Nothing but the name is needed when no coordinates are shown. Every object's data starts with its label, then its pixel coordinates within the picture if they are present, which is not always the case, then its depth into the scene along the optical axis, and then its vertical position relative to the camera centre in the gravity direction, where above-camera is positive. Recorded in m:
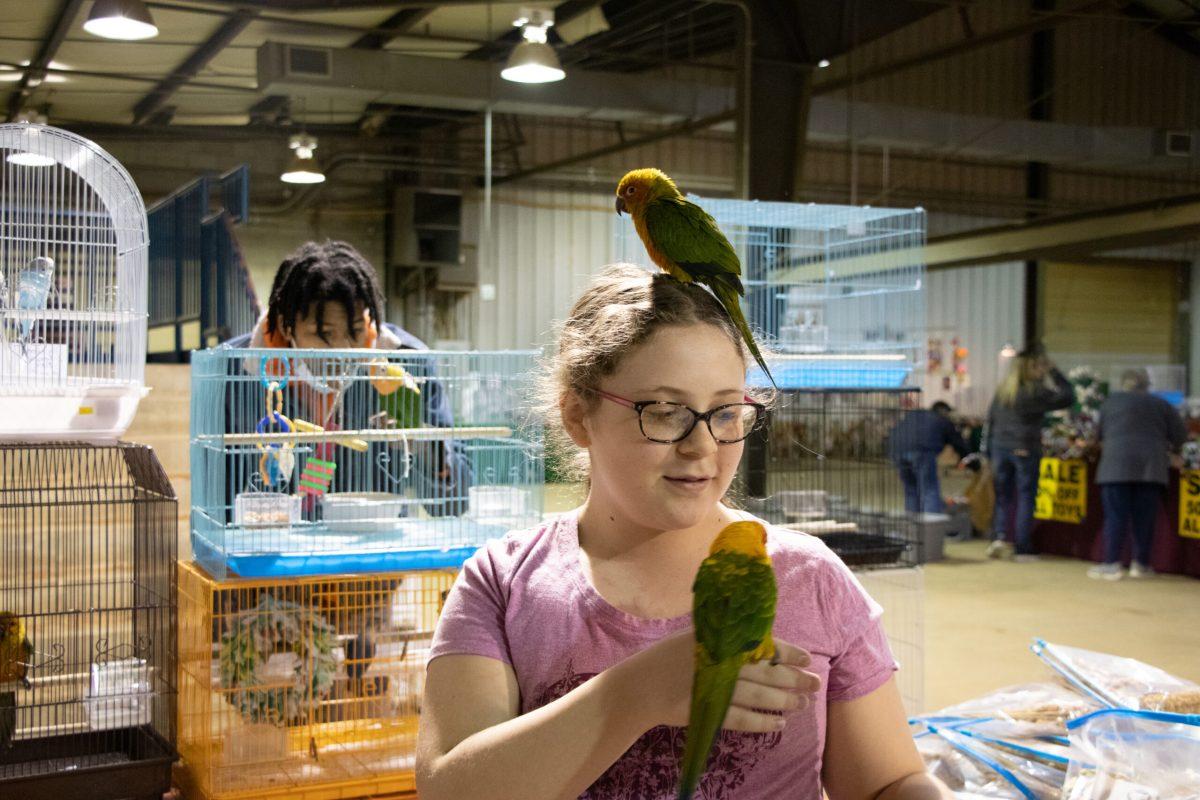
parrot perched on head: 1.03 +0.14
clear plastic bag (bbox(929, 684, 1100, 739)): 1.74 -0.53
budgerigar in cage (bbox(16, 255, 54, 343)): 2.35 +0.19
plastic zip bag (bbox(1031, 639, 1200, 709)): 1.73 -0.48
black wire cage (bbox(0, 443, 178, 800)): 2.23 -0.68
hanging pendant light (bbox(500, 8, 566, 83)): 4.83 +1.42
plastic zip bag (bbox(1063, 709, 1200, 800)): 1.36 -0.47
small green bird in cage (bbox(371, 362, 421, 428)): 2.51 -0.04
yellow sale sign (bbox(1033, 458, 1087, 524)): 4.89 -0.50
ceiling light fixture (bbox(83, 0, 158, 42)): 3.88 +1.26
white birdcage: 2.25 +0.16
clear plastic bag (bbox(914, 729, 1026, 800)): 1.61 -0.58
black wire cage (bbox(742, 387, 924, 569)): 3.79 -0.39
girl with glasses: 0.86 -0.20
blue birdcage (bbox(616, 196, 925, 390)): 4.06 +0.43
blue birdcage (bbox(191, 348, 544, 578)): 2.31 -0.19
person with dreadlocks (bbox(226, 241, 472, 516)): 2.60 +0.11
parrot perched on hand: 0.68 -0.15
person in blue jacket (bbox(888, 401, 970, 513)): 5.83 -0.36
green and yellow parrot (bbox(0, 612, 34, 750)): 2.26 -0.58
